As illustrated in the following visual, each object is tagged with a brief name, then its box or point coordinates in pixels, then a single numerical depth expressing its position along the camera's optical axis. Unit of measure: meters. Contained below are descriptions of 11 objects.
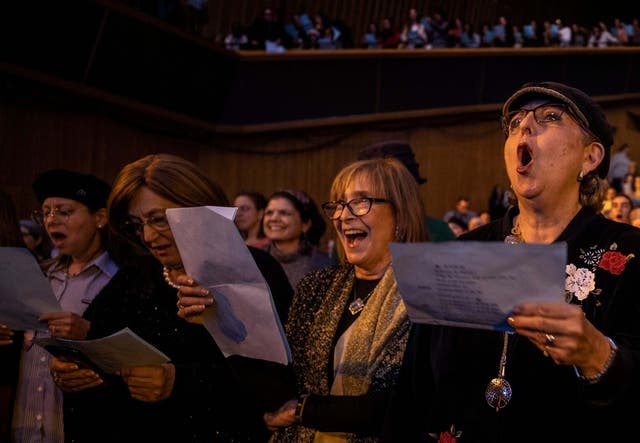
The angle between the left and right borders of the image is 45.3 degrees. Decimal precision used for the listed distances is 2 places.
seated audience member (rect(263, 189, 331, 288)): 4.54
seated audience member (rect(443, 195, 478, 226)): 10.12
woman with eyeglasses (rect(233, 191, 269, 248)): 5.43
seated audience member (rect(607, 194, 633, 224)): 5.72
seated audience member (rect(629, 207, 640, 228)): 5.13
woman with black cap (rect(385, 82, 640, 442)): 1.55
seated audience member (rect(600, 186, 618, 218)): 6.04
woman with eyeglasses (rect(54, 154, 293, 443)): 2.28
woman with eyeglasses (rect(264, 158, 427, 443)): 2.15
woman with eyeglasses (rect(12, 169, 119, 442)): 2.81
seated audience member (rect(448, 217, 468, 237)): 7.34
